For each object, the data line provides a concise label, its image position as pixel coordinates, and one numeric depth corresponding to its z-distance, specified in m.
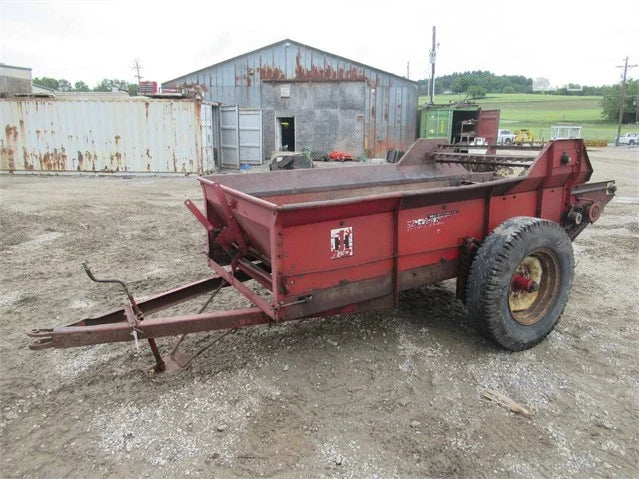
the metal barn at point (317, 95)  20.80
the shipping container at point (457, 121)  22.16
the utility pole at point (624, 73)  45.88
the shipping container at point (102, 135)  14.84
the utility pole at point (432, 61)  31.78
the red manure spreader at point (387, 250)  2.99
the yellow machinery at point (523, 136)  33.06
